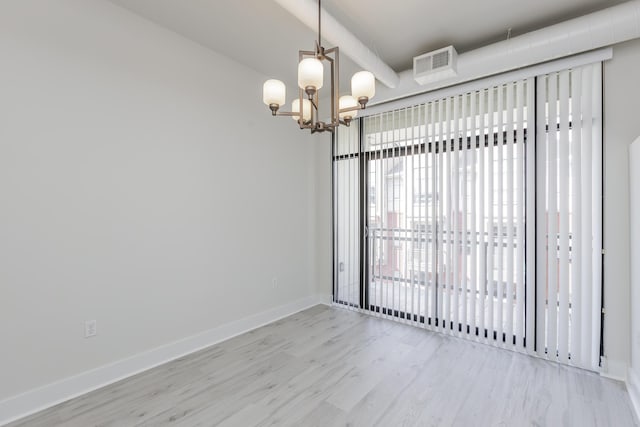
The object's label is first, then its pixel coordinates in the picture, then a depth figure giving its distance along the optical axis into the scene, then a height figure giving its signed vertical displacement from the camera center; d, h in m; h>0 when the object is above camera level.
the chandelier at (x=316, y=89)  1.79 +0.83
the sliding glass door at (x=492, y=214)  2.64 -0.01
